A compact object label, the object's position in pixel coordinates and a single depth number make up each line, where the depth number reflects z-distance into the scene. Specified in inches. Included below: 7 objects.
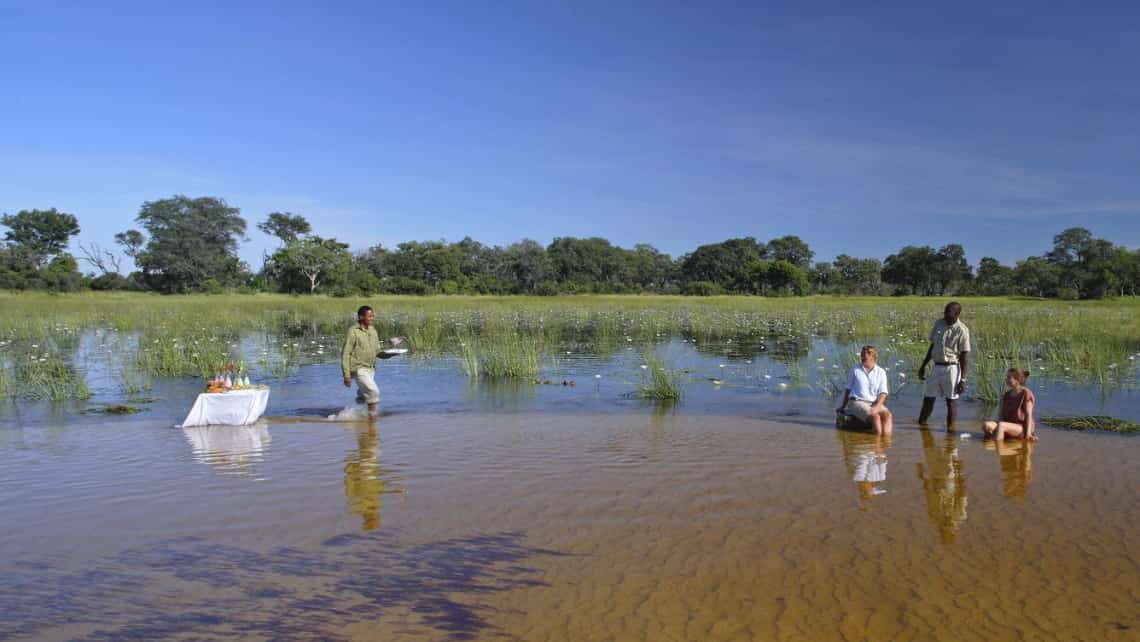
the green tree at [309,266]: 2447.1
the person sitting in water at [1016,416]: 377.4
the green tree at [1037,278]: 2351.1
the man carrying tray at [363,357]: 446.6
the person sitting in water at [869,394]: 402.3
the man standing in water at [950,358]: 412.5
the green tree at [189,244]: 2381.9
